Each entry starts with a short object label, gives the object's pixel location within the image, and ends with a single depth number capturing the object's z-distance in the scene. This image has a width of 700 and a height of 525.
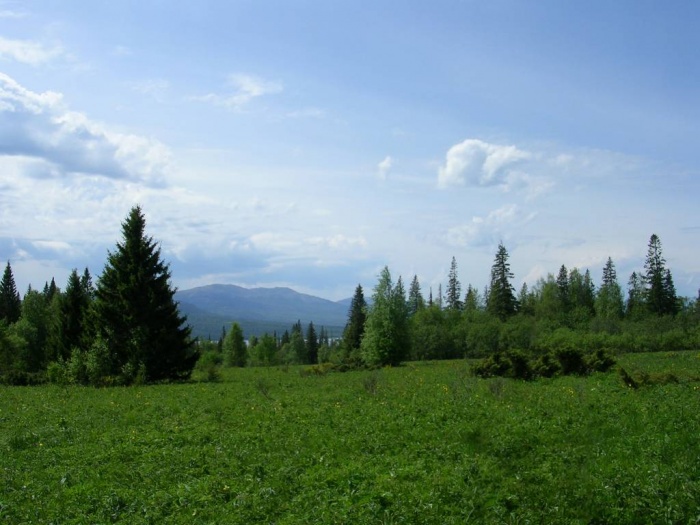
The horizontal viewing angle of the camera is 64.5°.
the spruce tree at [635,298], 84.86
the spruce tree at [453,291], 120.94
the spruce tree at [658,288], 83.44
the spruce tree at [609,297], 95.17
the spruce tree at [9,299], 84.29
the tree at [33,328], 59.25
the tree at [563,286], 104.62
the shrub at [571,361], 24.36
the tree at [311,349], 110.24
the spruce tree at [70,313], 43.94
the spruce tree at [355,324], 81.56
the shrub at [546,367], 24.16
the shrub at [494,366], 25.31
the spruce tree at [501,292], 90.44
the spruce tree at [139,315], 31.83
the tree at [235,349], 90.81
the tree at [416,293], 120.07
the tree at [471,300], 118.00
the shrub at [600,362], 24.02
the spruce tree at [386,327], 51.59
